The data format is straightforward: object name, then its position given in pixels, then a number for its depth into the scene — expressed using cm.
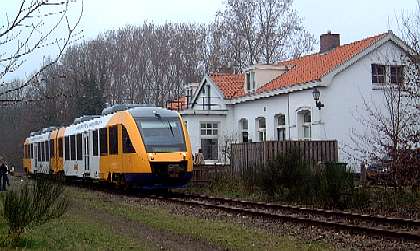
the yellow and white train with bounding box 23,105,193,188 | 2319
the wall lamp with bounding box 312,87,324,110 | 3444
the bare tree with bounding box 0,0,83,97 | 884
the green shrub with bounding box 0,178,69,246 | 1148
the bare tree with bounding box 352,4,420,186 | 1970
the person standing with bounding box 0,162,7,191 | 3016
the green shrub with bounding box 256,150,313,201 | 2123
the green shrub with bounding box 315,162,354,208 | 1916
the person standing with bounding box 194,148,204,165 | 3581
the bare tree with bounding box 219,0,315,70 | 5478
